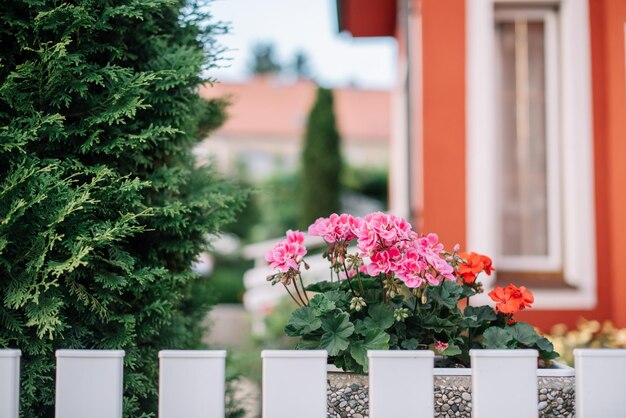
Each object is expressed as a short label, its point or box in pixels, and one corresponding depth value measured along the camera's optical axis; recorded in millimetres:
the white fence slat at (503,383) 1685
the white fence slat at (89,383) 1740
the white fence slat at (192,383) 1723
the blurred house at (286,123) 25688
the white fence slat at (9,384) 1742
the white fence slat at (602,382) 1672
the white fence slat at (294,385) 1675
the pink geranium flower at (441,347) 1980
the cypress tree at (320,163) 13844
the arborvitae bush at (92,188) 2027
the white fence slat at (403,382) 1666
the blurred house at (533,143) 4094
